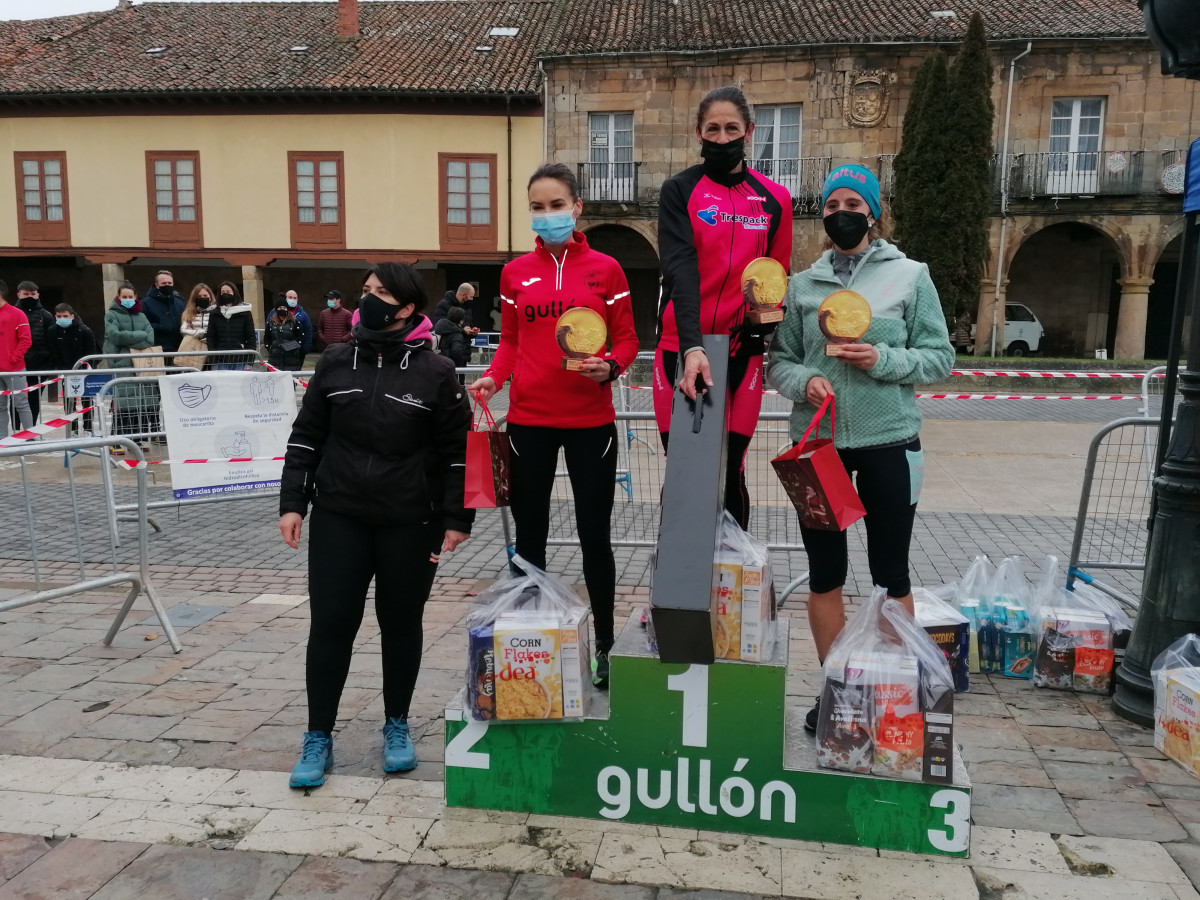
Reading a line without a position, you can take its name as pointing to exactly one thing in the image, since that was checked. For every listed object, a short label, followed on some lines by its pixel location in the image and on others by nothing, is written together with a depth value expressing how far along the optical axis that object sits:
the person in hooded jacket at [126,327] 11.51
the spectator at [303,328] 15.56
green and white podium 2.81
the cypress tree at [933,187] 21.88
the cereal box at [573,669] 2.96
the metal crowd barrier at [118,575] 4.15
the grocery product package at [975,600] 4.28
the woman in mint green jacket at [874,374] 3.17
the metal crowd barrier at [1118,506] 4.57
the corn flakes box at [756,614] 2.86
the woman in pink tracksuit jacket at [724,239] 3.19
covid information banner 6.54
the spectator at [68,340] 12.31
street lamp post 3.57
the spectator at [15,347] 10.47
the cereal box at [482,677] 2.99
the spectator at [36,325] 12.03
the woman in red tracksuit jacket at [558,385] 3.43
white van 27.34
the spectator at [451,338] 13.79
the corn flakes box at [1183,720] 3.31
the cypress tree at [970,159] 21.80
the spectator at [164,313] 12.35
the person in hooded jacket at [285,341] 14.96
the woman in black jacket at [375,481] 3.18
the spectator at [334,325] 17.14
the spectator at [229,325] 11.71
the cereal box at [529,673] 2.96
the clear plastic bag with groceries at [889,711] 2.76
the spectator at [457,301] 14.67
